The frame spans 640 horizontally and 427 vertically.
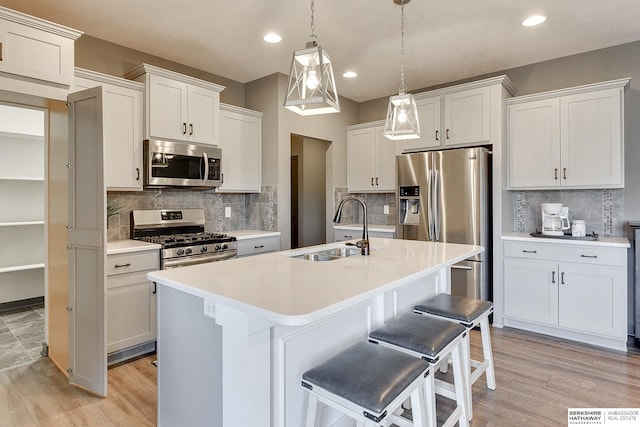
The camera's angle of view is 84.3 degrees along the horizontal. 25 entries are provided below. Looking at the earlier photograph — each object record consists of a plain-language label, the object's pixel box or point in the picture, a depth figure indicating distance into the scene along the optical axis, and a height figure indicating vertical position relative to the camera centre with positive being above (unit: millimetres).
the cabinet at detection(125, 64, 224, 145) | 3221 +1040
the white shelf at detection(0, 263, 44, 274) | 3941 -617
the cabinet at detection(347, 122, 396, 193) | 4715 +726
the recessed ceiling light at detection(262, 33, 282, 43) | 3174 +1595
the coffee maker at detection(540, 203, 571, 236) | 3486 -71
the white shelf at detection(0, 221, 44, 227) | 3918 -110
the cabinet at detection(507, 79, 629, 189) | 3207 +709
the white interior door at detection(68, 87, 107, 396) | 2348 -213
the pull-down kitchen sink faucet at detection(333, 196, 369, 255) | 2277 -182
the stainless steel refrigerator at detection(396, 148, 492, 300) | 3578 +74
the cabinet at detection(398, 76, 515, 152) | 3664 +1052
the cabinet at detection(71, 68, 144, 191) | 3012 +739
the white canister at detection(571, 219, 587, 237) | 3328 -164
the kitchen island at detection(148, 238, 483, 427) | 1285 -510
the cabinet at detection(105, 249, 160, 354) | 2752 -706
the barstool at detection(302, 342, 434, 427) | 1241 -637
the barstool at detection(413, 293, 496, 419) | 2029 -606
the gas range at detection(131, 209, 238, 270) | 3086 -232
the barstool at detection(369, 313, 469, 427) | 1648 -628
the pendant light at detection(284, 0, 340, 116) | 1756 +679
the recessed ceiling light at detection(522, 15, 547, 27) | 2848 +1566
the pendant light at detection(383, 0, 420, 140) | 2439 +658
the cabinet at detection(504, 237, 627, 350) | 3021 -733
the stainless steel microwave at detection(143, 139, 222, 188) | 3225 +468
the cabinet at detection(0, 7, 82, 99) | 2303 +1087
